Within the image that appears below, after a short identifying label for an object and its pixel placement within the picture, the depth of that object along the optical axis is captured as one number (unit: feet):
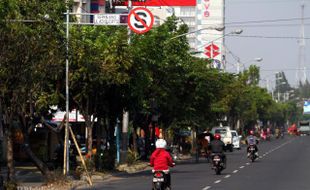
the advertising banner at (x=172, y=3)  534.86
